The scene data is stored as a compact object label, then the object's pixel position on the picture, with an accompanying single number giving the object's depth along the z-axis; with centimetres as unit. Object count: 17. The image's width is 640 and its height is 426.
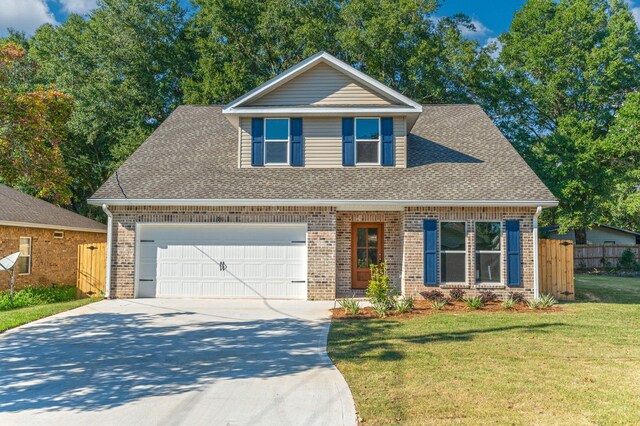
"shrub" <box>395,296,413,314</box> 1155
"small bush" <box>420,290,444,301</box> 1305
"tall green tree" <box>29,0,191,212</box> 2597
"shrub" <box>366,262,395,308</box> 1173
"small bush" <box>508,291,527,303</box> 1332
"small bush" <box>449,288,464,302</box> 1324
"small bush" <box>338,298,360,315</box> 1134
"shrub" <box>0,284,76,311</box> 1298
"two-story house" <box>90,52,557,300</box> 1357
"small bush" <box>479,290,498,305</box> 1309
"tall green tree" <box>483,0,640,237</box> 2742
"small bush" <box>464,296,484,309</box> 1244
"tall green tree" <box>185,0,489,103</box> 2608
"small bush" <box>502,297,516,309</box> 1258
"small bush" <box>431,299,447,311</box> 1228
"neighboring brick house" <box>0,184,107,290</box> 1585
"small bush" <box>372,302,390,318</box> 1123
